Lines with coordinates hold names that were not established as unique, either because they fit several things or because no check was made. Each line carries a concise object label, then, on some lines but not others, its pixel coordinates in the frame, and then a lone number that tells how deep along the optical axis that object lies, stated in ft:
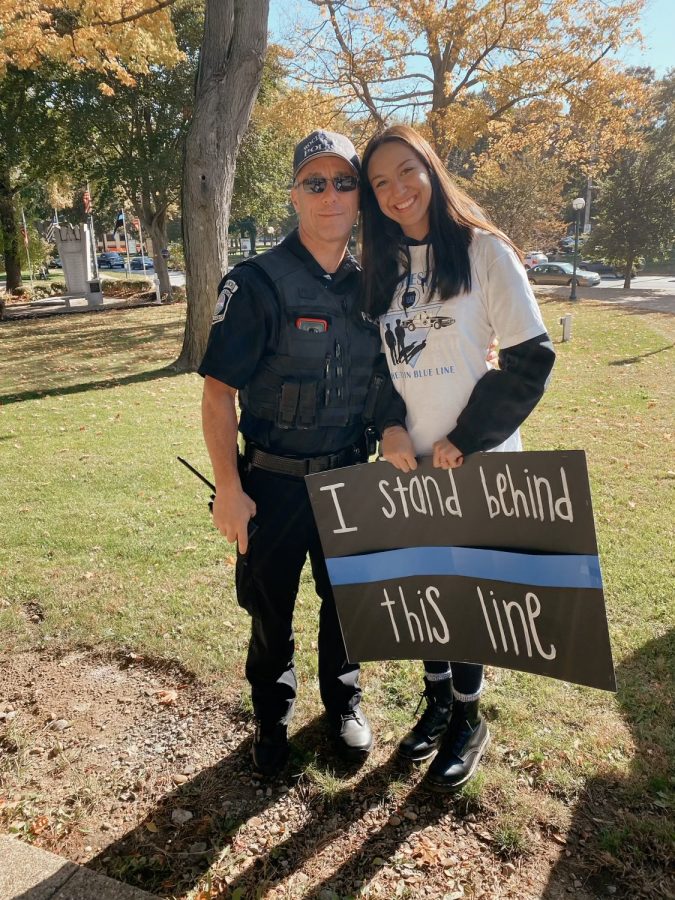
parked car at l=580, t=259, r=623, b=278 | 134.72
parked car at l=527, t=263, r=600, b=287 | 102.37
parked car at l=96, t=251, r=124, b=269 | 179.11
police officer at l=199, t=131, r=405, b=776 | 6.89
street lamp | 76.05
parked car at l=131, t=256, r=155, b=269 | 170.40
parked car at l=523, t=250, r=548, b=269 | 109.46
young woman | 6.36
